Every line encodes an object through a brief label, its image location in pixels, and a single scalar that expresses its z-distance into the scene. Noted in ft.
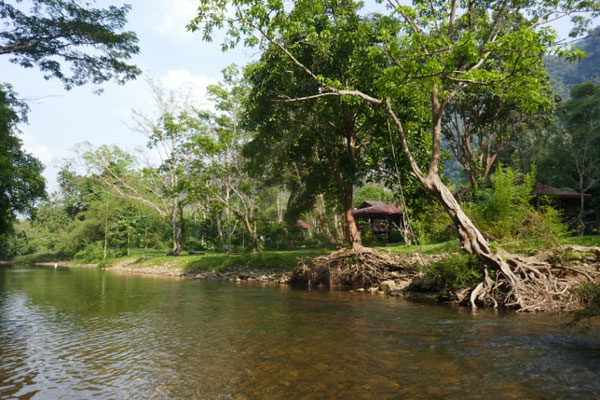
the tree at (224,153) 89.92
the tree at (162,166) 106.73
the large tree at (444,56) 30.81
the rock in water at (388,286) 45.65
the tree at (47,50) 44.34
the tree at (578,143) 103.86
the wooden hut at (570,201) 90.22
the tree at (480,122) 86.58
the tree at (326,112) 49.32
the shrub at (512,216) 36.14
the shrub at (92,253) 138.18
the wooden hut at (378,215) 112.78
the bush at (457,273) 35.70
